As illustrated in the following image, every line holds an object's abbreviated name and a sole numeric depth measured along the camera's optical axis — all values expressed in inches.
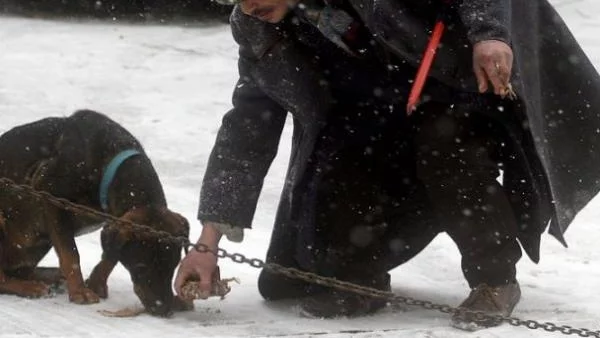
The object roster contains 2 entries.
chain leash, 265.4
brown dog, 316.5
